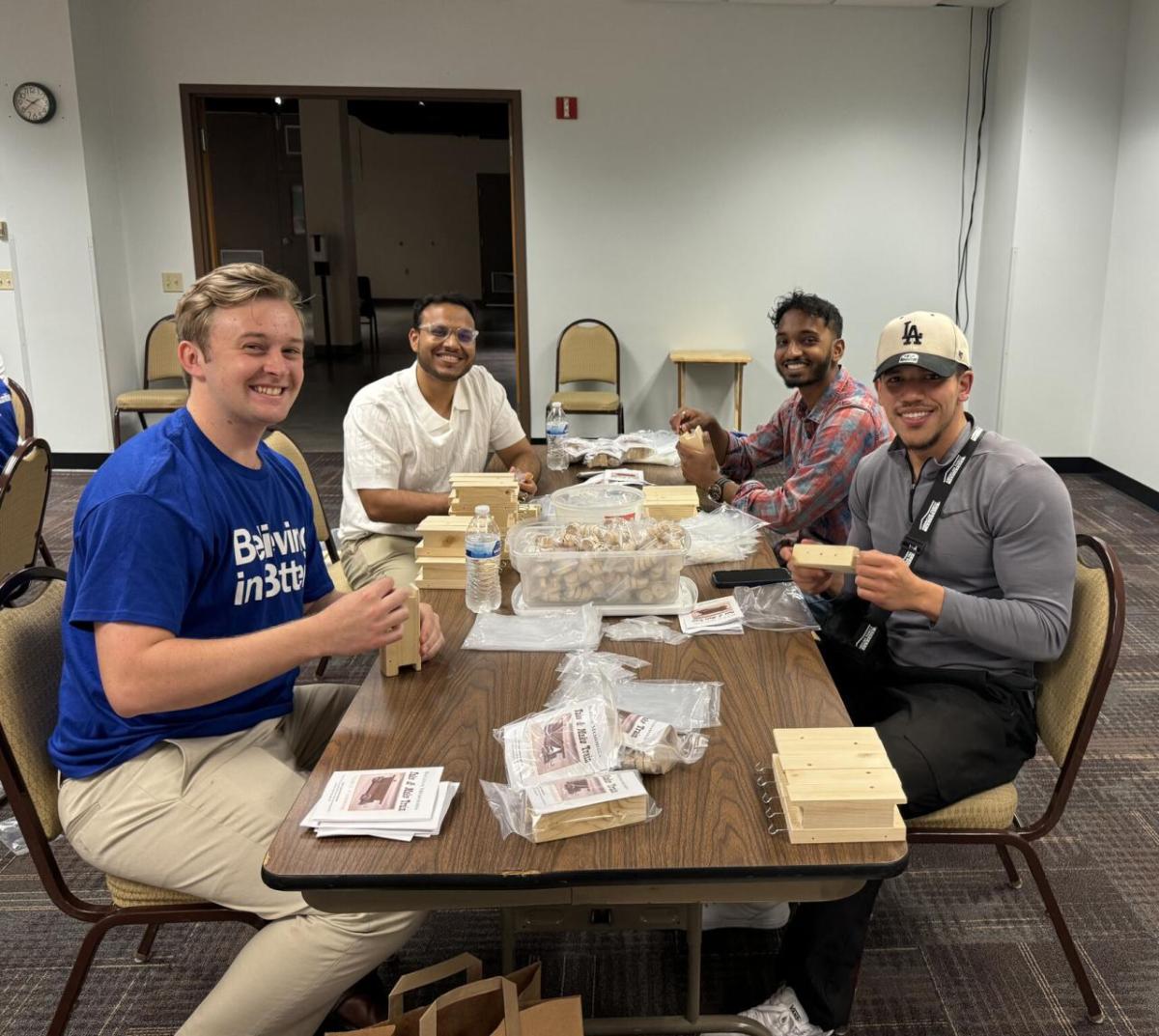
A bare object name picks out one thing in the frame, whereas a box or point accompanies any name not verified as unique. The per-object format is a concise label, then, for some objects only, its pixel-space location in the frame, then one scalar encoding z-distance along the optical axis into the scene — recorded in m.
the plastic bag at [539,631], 1.74
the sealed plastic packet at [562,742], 1.29
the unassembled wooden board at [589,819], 1.18
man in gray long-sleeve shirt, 1.70
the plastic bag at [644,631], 1.78
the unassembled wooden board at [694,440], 2.71
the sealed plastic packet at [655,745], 1.31
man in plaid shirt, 2.59
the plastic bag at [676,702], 1.46
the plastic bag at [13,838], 2.38
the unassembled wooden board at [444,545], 2.07
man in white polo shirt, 2.70
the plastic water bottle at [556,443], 3.16
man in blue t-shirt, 1.40
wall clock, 5.76
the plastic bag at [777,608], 1.84
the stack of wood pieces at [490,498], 2.26
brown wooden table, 1.13
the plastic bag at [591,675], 1.52
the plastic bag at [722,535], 2.24
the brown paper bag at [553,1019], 1.40
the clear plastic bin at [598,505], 2.21
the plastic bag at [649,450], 3.24
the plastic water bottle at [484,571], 1.90
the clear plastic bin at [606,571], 1.90
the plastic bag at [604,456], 3.15
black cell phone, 2.03
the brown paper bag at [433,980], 1.43
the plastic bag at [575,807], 1.18
